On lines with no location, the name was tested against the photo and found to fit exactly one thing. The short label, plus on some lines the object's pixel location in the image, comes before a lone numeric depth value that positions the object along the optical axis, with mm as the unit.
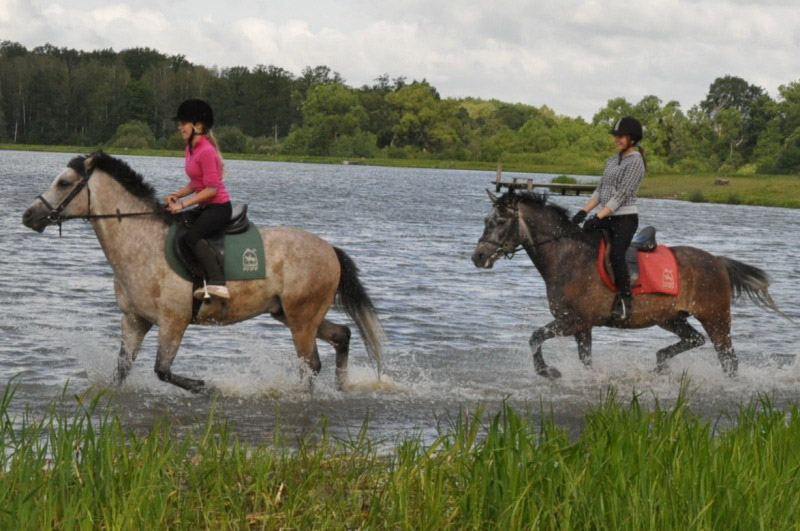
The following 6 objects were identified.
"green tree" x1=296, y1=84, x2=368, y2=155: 182250
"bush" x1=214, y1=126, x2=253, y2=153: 169500
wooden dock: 76938
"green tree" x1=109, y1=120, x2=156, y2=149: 166125
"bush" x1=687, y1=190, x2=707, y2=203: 73125
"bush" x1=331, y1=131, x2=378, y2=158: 182375
